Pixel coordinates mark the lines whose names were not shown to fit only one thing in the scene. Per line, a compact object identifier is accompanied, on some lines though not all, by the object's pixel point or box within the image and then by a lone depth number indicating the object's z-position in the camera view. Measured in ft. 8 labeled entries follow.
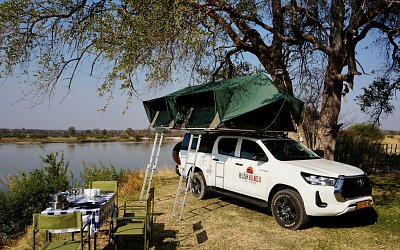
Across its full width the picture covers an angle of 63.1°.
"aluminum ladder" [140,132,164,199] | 29.17
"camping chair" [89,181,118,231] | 22.50
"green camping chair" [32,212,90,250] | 13.74
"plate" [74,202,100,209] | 16.70
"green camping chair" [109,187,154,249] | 16.98
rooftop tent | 25.08
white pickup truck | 20.63
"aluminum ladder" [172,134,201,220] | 24.79
